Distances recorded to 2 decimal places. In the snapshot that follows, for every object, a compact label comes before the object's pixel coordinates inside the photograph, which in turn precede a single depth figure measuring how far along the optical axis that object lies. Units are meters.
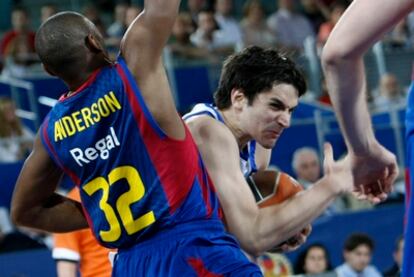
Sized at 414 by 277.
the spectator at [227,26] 18.88
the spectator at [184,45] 18.25
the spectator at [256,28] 18.95
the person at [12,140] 14.59
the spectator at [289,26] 19.79
